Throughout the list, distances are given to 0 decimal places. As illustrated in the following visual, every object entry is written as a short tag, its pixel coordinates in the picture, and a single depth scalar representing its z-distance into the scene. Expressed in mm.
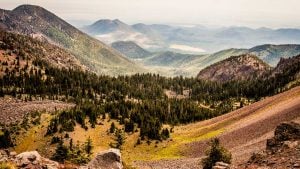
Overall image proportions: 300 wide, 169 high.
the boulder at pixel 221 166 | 44247
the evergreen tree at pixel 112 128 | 148400
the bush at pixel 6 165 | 35031
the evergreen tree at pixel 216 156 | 71994
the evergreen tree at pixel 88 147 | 122488
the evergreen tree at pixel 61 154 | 96938
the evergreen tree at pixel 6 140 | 141575
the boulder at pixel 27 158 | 39719
